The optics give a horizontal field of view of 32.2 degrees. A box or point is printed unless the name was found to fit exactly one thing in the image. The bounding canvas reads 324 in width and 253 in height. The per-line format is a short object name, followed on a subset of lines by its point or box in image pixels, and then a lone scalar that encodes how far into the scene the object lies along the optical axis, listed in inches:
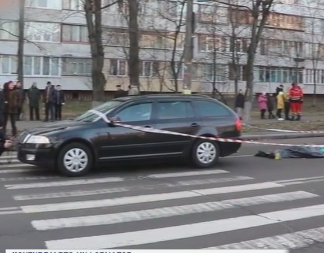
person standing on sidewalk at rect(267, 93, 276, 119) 1110.2
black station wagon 400.8
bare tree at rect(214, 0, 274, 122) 912.0
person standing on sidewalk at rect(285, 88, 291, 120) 1047.2
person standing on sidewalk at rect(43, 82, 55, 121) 886.4
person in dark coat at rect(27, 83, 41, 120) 909.2
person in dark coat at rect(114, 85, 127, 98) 848.2
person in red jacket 1000.2
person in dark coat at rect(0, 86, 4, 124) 582.9
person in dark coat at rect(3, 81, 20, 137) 642.9
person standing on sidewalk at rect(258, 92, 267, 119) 1102.9
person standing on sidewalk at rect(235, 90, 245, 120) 1035.9
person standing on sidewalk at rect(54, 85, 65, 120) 896.3
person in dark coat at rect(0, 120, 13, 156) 445.1
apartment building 1685.5
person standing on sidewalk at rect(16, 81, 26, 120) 669.2
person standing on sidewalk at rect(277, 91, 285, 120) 1067.9
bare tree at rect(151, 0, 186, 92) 1521.9
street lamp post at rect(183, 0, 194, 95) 676.1
